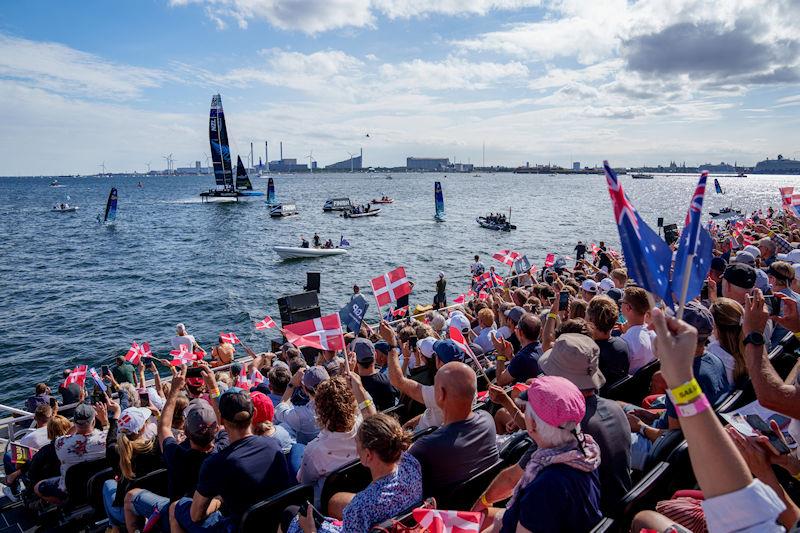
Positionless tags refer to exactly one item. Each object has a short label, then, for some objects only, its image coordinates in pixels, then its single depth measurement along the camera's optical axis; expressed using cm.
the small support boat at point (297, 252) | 3903
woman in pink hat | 251
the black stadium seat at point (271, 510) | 364
